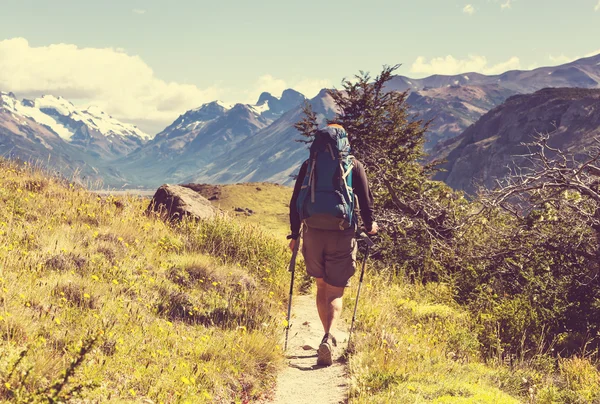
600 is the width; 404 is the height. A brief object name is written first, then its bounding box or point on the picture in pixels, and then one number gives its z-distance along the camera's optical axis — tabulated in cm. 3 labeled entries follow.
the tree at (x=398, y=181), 1019
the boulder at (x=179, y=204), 1039
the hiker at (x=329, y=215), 494
